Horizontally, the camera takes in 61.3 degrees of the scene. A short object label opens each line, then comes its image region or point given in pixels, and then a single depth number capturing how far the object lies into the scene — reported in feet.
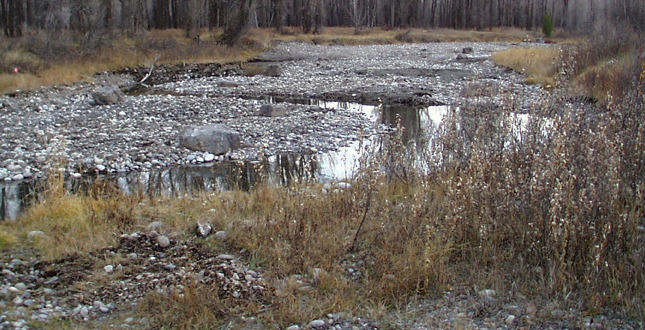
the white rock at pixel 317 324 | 12.28
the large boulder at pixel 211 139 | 34.40
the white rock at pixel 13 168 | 29.75
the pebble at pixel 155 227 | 18.03
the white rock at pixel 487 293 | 13.26
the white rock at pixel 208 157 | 33.09
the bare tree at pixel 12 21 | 81.20
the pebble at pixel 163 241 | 16.76
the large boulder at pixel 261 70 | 79.51
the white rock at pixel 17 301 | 13.14
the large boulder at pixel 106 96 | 49.55
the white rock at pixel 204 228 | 17.55
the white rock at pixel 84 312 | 12.77
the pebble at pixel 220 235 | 17.34
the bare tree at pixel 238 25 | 103.24
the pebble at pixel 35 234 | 17.51
